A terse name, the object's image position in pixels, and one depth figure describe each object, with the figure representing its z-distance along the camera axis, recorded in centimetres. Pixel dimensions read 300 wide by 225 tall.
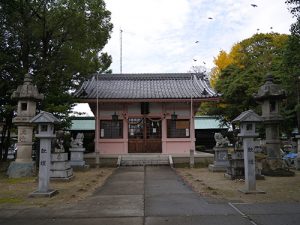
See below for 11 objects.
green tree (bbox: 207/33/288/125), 2691
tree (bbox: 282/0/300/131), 1073
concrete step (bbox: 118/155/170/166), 2242
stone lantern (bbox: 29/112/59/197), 1091
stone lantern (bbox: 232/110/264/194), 1089
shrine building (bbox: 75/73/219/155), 2511
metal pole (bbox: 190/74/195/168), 2136
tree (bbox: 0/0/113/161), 1844
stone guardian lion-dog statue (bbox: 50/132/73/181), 1497
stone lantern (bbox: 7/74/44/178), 1670
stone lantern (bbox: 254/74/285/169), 1594
